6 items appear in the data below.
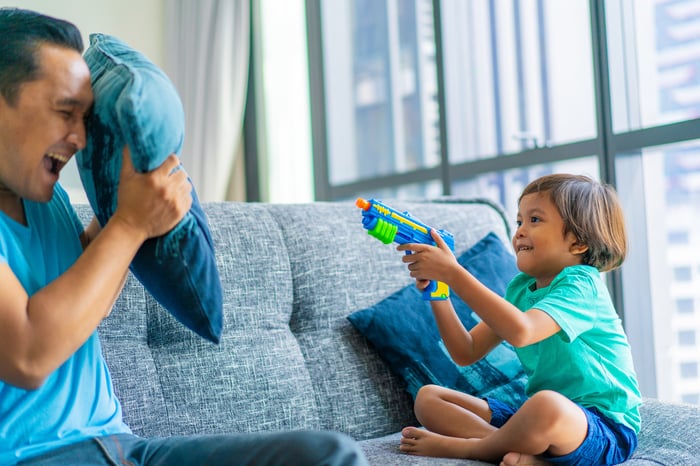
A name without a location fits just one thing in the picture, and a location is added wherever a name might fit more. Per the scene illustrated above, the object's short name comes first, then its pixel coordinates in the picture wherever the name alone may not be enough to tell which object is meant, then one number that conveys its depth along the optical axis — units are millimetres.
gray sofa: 1566
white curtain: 4461
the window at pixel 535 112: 2832
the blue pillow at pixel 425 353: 1809
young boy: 1476
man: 946
